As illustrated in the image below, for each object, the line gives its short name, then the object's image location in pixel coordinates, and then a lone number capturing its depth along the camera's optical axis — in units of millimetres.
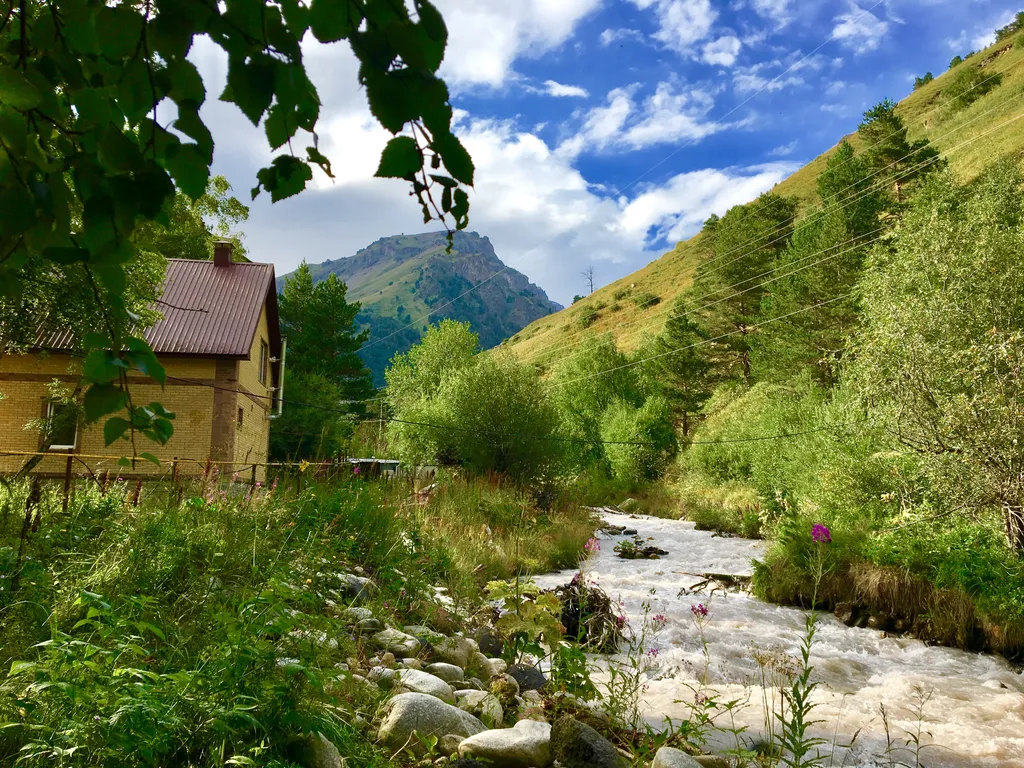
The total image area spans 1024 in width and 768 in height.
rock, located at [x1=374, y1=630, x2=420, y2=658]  5047
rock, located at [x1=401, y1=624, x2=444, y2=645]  5298
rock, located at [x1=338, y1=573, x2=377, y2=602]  6059
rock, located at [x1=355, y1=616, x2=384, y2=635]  5148
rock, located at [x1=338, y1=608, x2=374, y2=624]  5109
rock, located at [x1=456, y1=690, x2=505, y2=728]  4316
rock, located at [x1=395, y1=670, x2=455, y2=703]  4234
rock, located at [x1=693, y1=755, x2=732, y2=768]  4082
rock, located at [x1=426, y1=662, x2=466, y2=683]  4918
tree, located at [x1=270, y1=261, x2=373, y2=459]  38344
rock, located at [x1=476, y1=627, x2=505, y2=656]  6219
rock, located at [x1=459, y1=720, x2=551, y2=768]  3570
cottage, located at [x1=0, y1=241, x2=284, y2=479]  18125
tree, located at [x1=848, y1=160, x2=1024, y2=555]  9695
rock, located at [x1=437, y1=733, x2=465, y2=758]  3617
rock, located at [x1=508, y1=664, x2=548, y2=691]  5398
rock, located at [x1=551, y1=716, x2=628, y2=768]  3570
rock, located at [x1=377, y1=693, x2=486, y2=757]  3520
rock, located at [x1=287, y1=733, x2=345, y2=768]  2764
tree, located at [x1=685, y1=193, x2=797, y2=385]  45131
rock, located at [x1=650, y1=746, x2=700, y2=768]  3639
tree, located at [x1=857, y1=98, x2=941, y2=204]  36875
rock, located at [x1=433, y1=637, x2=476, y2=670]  5383
